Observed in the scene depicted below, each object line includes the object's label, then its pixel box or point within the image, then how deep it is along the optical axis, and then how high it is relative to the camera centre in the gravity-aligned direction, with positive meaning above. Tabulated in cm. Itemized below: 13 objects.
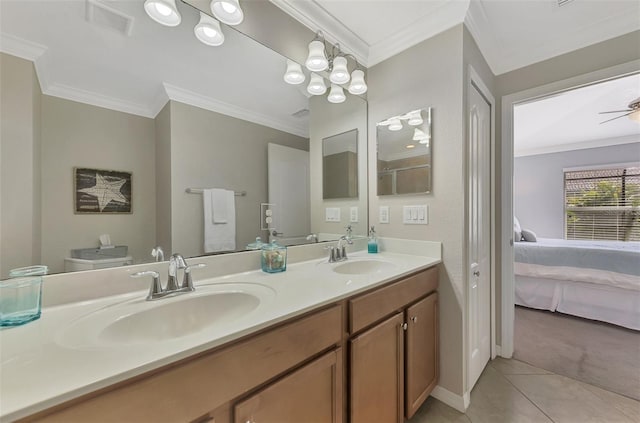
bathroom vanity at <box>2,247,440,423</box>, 54 -42
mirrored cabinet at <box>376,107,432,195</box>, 167 +39
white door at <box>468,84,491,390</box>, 165 -17
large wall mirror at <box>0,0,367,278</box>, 82 +35
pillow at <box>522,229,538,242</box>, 400 -40
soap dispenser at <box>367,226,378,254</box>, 186 -22
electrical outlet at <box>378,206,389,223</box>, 188 -2
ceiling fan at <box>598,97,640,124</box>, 271 +107
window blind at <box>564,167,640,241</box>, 454 +11
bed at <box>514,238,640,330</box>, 259 -75
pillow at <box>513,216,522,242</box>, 404 -36
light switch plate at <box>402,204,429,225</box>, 167 -3
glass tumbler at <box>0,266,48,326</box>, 71 -24
